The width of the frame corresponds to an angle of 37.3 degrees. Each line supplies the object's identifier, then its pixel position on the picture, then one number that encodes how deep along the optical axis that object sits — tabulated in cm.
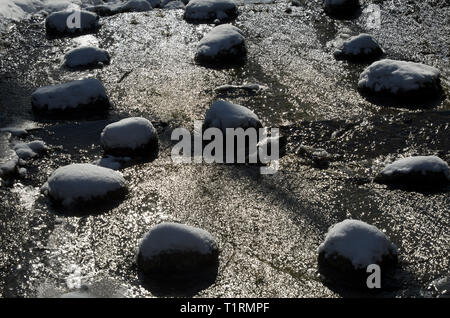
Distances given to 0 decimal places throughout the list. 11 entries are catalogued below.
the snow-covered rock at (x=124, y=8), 691
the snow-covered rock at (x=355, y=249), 311
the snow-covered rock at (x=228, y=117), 432
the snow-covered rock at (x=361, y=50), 559
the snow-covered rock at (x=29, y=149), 420
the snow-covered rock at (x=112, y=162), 409
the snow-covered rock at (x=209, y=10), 650
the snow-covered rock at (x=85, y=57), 554
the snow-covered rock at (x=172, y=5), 699
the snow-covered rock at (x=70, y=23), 627
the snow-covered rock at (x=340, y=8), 661
